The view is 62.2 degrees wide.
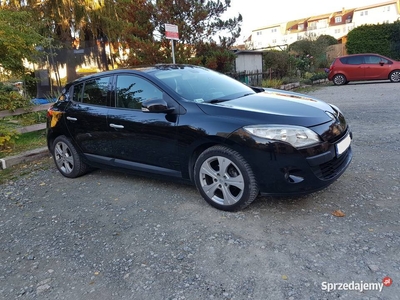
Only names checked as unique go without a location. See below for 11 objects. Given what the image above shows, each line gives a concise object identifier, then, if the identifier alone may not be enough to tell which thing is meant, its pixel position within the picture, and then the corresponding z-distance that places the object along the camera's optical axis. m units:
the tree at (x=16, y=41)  6.17
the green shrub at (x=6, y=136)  6.25
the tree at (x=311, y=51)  20.53
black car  3.09
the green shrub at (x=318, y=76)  17.55
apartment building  66.19
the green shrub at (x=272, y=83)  13.69
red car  15.57
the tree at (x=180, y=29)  9.87
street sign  6.89
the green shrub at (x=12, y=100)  6.57
